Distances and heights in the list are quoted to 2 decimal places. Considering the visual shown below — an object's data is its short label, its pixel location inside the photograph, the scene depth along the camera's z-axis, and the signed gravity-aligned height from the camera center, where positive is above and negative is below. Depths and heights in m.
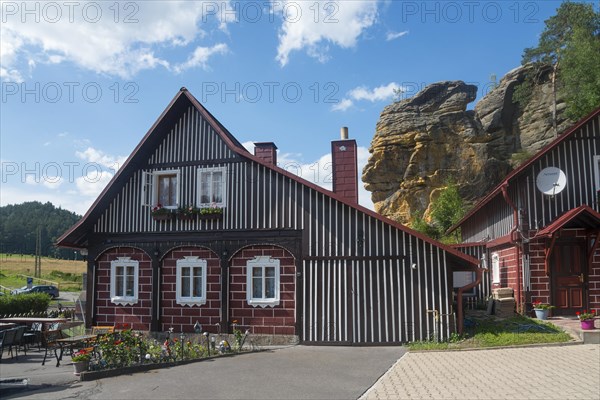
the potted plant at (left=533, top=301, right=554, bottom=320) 15.19 -1.33
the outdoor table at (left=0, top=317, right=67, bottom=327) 15.26 -1.55
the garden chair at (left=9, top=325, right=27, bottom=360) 13.89 -1.84
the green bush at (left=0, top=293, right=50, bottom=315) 20.09 -1.39
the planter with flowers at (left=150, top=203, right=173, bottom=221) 16.03 +1.64
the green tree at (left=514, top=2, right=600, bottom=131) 35.47 +16.25
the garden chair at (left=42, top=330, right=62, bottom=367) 12.72 -1.84
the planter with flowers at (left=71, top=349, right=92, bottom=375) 10.53 -1.88
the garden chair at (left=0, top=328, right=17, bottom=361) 13.15 -1.78
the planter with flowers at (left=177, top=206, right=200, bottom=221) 15.80 +1.63
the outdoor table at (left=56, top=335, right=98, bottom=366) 12.30 -1.72
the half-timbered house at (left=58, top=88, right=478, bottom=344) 14.02 +0.42
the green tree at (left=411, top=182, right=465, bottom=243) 34.50 +3.35
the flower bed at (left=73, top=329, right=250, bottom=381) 10.80 -1.95
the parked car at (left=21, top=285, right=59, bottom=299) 45.00 -1.83
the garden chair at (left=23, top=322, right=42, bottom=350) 15.31 -1.95
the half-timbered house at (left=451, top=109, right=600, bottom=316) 15.68 +1.21
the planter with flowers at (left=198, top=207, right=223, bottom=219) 15.55 +1.60
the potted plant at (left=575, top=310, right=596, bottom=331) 12.82 -1.40
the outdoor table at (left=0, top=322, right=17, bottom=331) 14.90 -1.65
